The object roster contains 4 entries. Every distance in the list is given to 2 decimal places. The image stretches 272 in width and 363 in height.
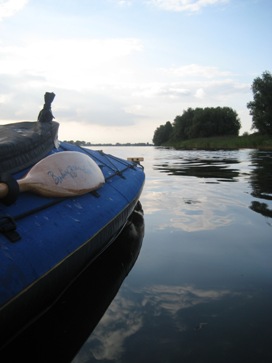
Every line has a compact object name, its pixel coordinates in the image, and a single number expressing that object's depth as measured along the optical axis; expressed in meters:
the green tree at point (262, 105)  50.97
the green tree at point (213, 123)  82.38
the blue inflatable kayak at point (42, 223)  1.91
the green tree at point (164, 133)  113.88
